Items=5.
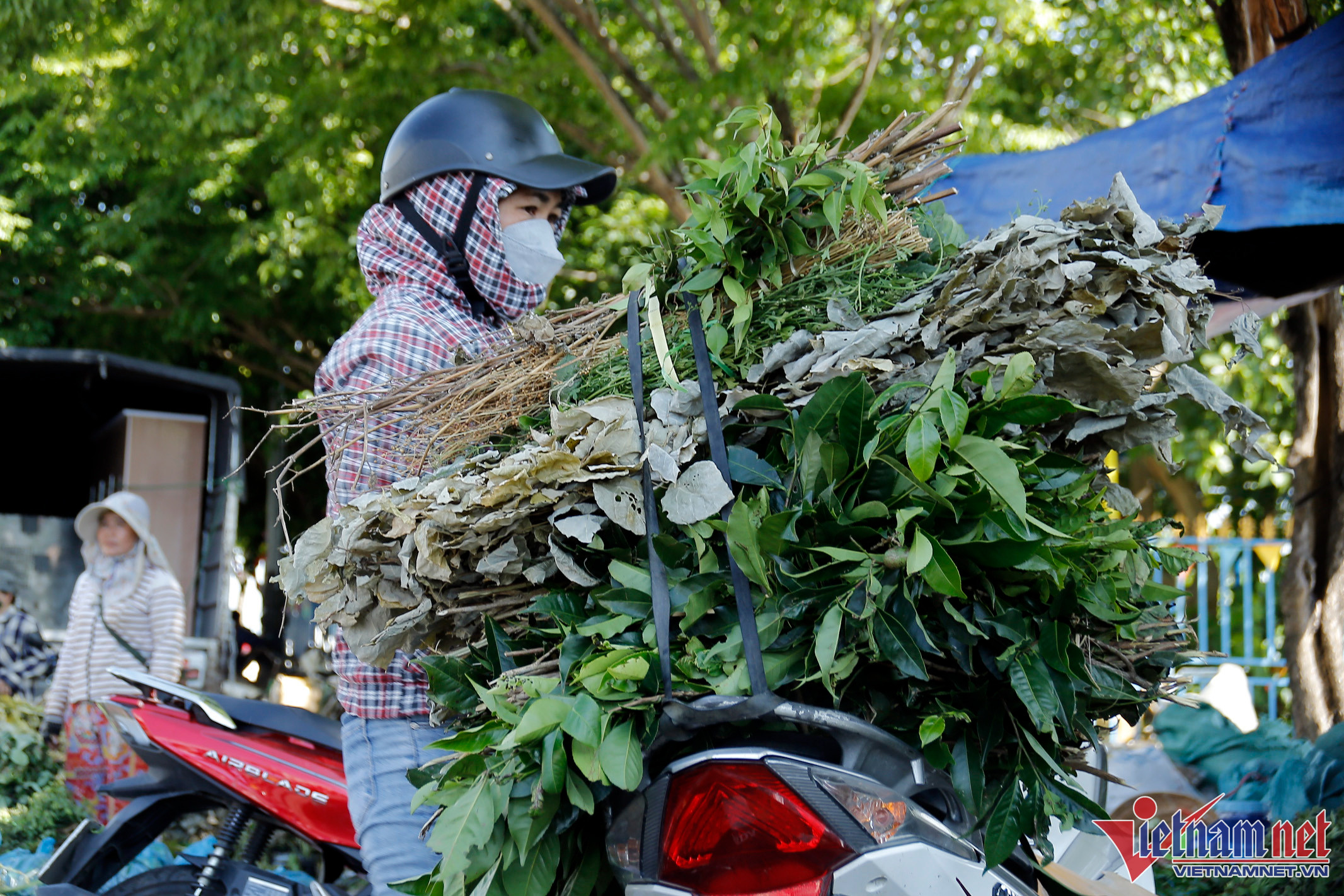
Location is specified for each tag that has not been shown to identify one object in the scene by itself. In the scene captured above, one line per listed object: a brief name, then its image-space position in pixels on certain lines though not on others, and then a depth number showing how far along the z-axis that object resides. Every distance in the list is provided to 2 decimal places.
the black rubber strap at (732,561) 1.39
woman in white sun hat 5.27
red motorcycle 2.67
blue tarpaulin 3.23
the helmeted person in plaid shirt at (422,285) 1.91
